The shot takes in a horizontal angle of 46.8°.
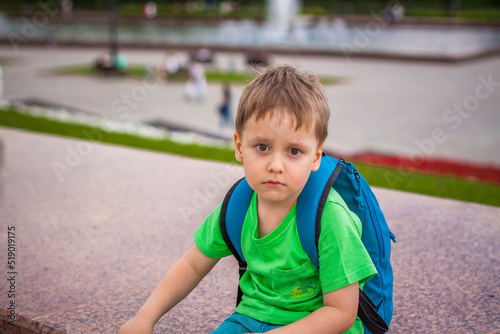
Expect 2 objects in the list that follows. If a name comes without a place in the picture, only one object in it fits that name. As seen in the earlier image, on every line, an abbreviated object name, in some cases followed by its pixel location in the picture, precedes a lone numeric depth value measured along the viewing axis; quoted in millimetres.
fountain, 23578
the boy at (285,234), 1765
